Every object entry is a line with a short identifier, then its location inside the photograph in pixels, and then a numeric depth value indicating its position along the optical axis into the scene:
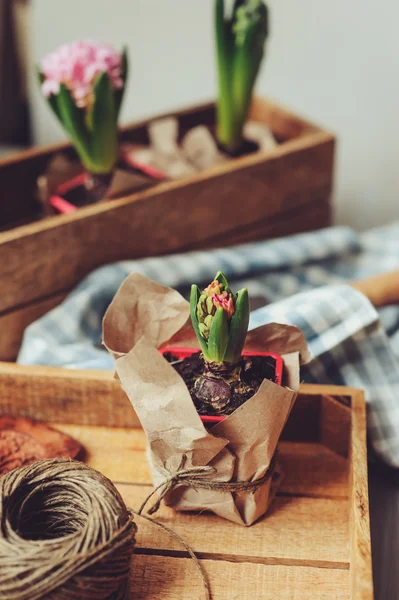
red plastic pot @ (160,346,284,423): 0.64
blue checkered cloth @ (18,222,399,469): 0.79
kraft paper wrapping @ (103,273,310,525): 0.59
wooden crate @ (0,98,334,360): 0.86
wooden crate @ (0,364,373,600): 0.61
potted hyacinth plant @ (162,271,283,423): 0.59
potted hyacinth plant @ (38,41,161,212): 0.85
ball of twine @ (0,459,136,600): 0.52
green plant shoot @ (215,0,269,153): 0.90
